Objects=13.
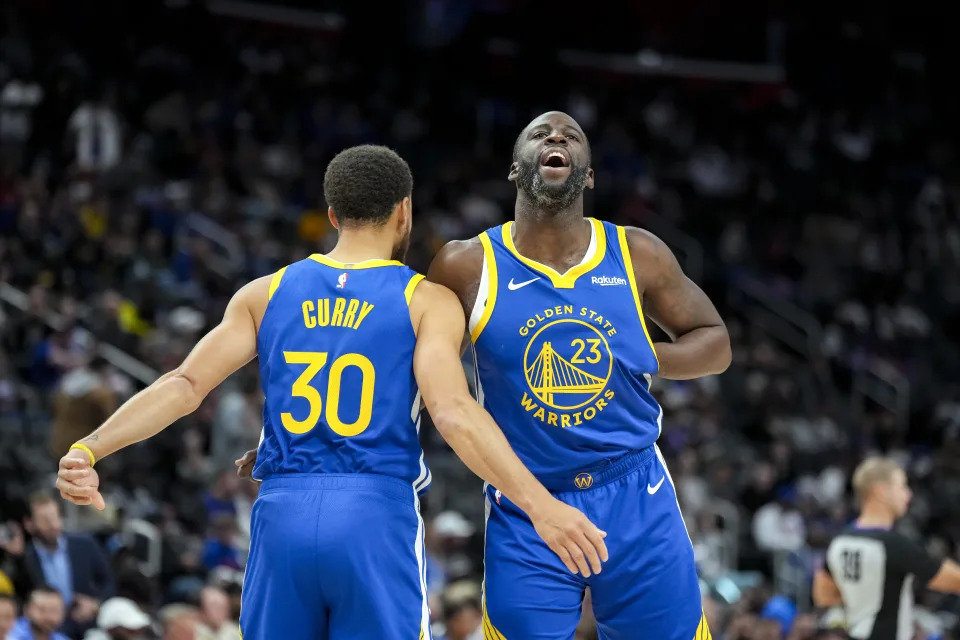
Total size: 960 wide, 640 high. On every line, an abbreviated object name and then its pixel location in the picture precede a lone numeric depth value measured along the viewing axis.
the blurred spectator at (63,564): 19.70
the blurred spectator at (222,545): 23.03
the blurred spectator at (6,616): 17.09
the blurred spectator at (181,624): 18.42
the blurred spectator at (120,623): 18.19
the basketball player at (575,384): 10.70
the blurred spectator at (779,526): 32.25
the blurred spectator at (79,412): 25.52
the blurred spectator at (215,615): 19.16
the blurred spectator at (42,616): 17.78
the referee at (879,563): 16.70
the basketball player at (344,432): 9.60
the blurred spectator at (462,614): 19.86
